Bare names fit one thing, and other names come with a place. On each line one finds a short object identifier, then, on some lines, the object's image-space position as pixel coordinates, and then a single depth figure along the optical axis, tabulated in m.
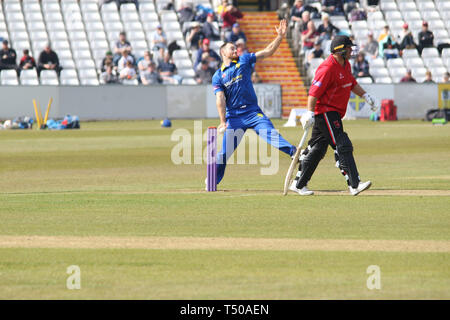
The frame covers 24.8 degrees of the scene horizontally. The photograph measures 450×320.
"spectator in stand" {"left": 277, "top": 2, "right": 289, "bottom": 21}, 45.05
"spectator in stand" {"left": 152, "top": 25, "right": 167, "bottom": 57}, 39.88
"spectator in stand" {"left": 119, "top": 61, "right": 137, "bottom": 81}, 38.22
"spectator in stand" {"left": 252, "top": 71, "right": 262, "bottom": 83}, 40.00
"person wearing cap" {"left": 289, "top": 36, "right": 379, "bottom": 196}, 13.12
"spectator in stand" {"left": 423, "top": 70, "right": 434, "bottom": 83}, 40.50
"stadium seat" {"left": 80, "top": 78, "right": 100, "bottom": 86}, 38.59
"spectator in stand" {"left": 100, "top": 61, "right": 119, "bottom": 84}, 38.09
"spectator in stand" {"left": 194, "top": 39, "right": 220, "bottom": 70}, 39.25
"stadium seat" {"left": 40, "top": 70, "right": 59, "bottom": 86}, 38.12
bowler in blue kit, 14.13
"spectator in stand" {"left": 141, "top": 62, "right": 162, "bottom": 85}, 38.44
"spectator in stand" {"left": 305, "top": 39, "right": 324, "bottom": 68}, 41.44
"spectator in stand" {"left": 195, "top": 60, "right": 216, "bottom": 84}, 38.93
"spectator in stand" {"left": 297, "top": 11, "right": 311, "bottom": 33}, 42.16
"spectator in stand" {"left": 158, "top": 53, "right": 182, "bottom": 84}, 38.94
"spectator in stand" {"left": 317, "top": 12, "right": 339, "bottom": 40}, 41.66
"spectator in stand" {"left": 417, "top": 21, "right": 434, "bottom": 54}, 43.16
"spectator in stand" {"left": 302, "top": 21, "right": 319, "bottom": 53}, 41.81
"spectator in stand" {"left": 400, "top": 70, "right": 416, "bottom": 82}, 40.66
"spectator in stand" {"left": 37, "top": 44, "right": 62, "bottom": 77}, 38.19
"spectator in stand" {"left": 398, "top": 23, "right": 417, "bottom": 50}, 42.79
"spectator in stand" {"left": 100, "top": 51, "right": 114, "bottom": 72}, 38.16
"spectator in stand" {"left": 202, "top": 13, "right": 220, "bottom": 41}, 40.94
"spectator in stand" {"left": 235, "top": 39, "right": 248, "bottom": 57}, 39.72
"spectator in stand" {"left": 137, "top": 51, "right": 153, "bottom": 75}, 38.31
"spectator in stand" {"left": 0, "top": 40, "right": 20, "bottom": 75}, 37.66
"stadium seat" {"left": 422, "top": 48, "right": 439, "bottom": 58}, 43.19
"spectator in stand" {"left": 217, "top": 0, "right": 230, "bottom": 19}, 42.16
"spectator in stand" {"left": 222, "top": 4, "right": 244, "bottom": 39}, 41.72
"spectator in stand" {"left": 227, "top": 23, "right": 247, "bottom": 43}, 41.22
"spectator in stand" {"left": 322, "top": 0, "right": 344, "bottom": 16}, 44.12
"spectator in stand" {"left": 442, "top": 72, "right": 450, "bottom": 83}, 40.25
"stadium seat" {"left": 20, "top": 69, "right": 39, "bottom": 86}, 37.78
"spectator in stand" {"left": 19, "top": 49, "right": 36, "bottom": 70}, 37.97
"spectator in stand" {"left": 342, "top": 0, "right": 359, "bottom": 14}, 45.06
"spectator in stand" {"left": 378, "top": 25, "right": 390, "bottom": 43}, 42.09
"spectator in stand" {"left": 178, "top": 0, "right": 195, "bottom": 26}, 41.59
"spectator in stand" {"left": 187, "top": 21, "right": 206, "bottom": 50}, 40.25
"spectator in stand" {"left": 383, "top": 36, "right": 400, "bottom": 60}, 42.53
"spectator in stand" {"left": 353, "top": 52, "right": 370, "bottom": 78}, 40.91
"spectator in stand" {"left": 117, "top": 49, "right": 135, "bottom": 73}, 38.13
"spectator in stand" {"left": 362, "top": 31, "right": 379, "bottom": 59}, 42.27
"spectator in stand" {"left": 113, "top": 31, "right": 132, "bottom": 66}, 38.56
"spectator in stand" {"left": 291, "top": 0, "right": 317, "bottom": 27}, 43.00
